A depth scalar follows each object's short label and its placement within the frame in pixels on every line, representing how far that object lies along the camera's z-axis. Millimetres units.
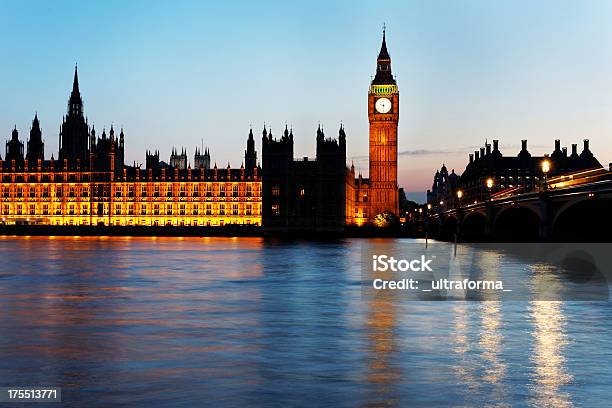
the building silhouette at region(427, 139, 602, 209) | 191625
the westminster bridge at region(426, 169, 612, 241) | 59344
